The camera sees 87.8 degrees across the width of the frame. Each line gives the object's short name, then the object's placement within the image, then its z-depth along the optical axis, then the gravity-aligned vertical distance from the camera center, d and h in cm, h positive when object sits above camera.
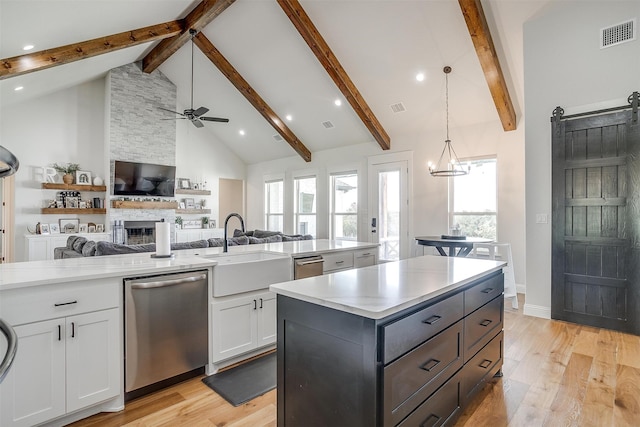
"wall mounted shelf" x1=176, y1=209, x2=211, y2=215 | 874 +11
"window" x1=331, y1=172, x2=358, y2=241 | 769 +22
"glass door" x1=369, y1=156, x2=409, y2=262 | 665 +15
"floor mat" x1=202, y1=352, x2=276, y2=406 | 234 -126
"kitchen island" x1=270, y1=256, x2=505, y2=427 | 133 -61
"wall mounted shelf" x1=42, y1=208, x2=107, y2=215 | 664 +9
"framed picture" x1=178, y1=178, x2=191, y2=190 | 881 +85
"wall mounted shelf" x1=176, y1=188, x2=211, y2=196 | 869 +64
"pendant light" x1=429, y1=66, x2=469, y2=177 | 583 +103
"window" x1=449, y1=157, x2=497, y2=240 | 559 +27
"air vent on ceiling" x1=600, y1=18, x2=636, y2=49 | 340 +190
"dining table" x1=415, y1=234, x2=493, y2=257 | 443 -37
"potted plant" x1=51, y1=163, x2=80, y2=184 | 683 +95
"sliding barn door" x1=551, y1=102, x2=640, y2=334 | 341 -6
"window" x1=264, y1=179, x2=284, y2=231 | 950 +30
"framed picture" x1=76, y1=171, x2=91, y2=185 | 705 +81
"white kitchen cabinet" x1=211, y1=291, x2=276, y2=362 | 265 -91
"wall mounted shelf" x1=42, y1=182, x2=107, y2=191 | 661 +59
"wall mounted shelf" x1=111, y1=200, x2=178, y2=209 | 715 +24
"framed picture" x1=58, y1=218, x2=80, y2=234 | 680 -22
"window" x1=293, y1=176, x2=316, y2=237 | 861 +28
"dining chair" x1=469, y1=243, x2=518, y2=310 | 439 -83
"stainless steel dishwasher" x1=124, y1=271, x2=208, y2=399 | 222 -80
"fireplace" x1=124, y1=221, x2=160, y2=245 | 735 -38
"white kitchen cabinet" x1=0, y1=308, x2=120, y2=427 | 178 -89
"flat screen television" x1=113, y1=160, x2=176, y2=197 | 717 +82
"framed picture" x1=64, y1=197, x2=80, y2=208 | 686 +28
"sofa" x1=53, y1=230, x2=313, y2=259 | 328 -35
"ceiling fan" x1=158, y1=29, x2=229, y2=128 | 533 +166
